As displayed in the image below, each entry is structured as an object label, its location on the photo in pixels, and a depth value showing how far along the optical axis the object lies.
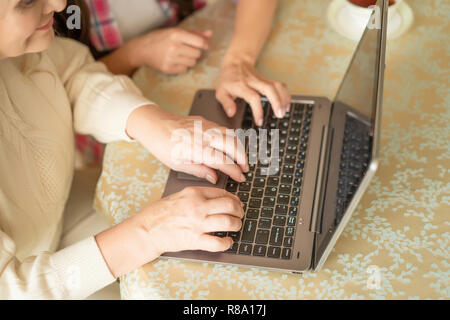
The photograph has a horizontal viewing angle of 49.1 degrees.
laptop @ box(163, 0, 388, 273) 0.69
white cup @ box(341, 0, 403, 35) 1.04
